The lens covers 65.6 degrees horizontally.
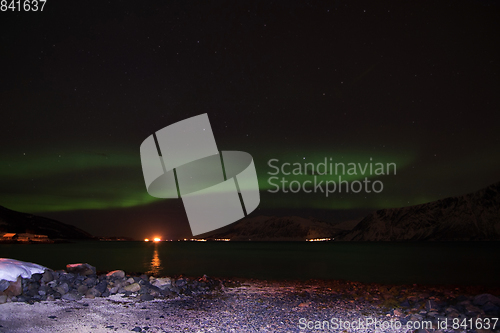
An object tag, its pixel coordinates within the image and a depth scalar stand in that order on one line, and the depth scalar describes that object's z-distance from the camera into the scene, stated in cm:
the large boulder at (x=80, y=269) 1736
